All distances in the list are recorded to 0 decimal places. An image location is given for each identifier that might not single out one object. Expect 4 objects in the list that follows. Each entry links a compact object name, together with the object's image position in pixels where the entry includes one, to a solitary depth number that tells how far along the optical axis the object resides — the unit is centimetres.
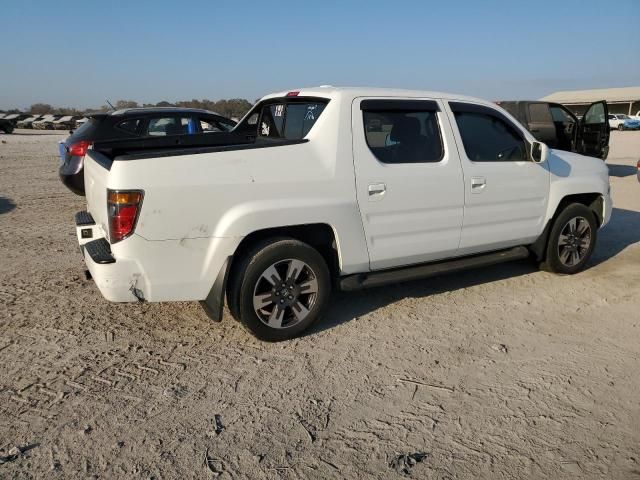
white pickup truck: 348
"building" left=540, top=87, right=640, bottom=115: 6110
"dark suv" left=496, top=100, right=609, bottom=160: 1307
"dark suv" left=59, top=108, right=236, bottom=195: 777
